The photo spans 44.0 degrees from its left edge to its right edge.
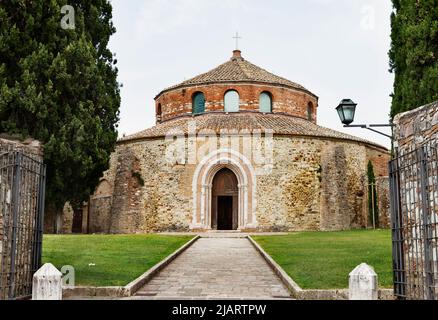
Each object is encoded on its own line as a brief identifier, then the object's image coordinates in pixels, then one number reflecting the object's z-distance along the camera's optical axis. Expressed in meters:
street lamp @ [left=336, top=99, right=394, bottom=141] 13.13
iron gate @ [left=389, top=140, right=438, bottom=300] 7.64
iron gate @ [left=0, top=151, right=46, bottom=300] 8.11
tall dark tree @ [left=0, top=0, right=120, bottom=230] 18.22
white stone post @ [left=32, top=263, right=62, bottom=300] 7.64
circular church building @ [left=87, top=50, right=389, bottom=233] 27.97
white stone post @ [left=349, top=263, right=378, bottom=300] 7.53
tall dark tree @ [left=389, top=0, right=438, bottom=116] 14.51
